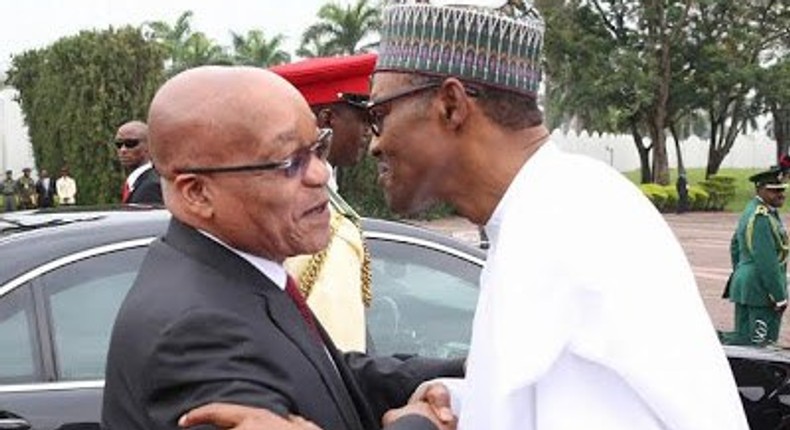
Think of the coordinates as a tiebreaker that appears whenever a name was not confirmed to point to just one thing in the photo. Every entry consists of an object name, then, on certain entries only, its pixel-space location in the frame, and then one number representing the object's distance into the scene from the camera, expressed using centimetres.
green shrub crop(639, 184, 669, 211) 3125
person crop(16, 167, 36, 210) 2780
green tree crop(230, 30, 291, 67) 5081
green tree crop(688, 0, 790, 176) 3512
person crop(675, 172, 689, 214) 3131
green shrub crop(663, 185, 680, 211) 3156
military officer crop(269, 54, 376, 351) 279
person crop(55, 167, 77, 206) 2425
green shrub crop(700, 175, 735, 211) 3281
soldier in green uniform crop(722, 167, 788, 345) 862
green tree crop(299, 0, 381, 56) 4241
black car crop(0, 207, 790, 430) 325
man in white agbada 143
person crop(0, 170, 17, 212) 2755
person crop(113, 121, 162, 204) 626
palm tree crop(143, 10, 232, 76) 4872
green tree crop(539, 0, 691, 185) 3497
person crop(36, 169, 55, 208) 2608
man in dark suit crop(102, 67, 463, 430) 151
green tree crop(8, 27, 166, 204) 2400
